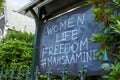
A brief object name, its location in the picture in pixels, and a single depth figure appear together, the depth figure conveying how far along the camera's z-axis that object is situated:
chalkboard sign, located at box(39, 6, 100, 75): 1.72
